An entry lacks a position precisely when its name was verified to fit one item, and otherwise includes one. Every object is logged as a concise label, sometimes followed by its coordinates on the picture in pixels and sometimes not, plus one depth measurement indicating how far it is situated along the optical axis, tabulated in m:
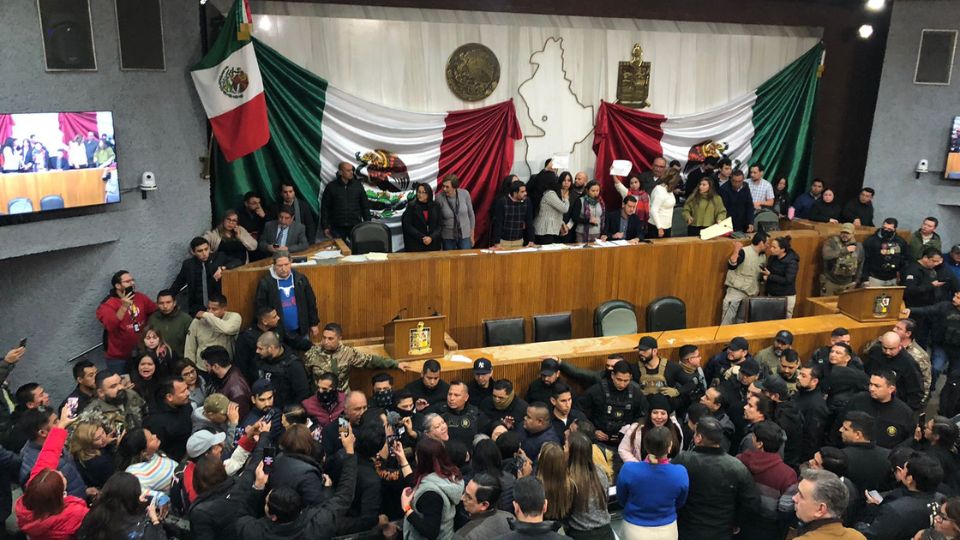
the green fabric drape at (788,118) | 10.34
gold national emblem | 8.90
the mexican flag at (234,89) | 7.12
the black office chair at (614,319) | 7.14
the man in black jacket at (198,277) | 6.69
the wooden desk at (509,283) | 6.79
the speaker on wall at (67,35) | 5.96
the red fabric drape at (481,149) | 9.02
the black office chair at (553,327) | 7.04
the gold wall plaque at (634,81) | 9.61
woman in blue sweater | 3.95
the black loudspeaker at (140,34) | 6.52
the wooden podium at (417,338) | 6.06
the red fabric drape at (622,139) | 9.60
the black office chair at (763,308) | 7.65
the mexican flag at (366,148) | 8.03
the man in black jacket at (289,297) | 6.29
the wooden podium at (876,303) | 7.21
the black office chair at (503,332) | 6.83
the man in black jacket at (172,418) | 4.71
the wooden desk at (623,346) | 6.06
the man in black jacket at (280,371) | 5.49
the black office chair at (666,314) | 7.37
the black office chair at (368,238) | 7.78
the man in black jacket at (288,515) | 3.50
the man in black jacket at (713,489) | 4.08
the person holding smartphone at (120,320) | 6.11
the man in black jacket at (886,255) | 8.30
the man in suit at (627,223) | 8.43
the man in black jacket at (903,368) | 5.92
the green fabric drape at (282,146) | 7.91
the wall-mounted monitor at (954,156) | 9.84
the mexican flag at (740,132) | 9.70
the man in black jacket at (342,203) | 8.32
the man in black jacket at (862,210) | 9.56
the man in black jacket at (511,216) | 8.39
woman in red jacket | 3.57
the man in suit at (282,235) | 7.48
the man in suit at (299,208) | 7.83
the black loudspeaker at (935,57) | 9.84
